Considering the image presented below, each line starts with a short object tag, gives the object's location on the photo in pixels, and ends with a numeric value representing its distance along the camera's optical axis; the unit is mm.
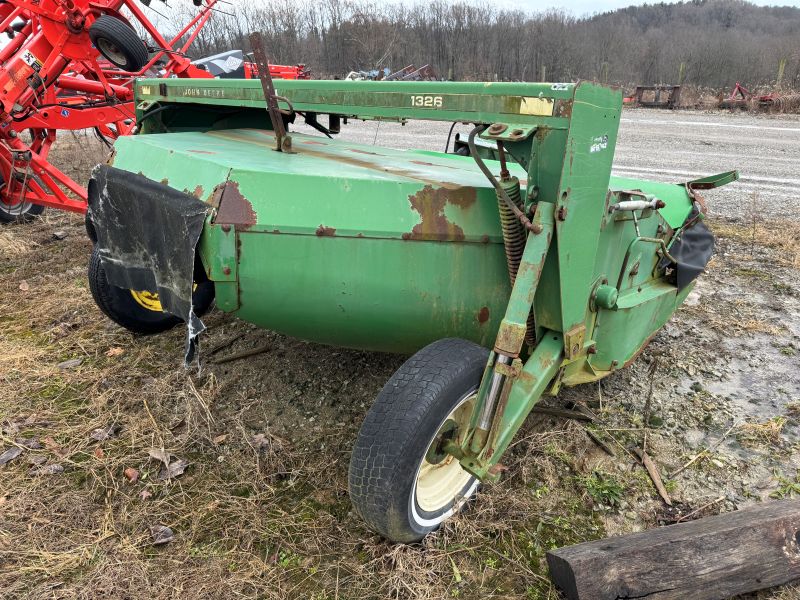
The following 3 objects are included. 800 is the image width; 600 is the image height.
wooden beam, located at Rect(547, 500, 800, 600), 1897
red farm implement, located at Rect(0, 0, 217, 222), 4773
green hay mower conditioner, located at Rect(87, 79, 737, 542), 1928
